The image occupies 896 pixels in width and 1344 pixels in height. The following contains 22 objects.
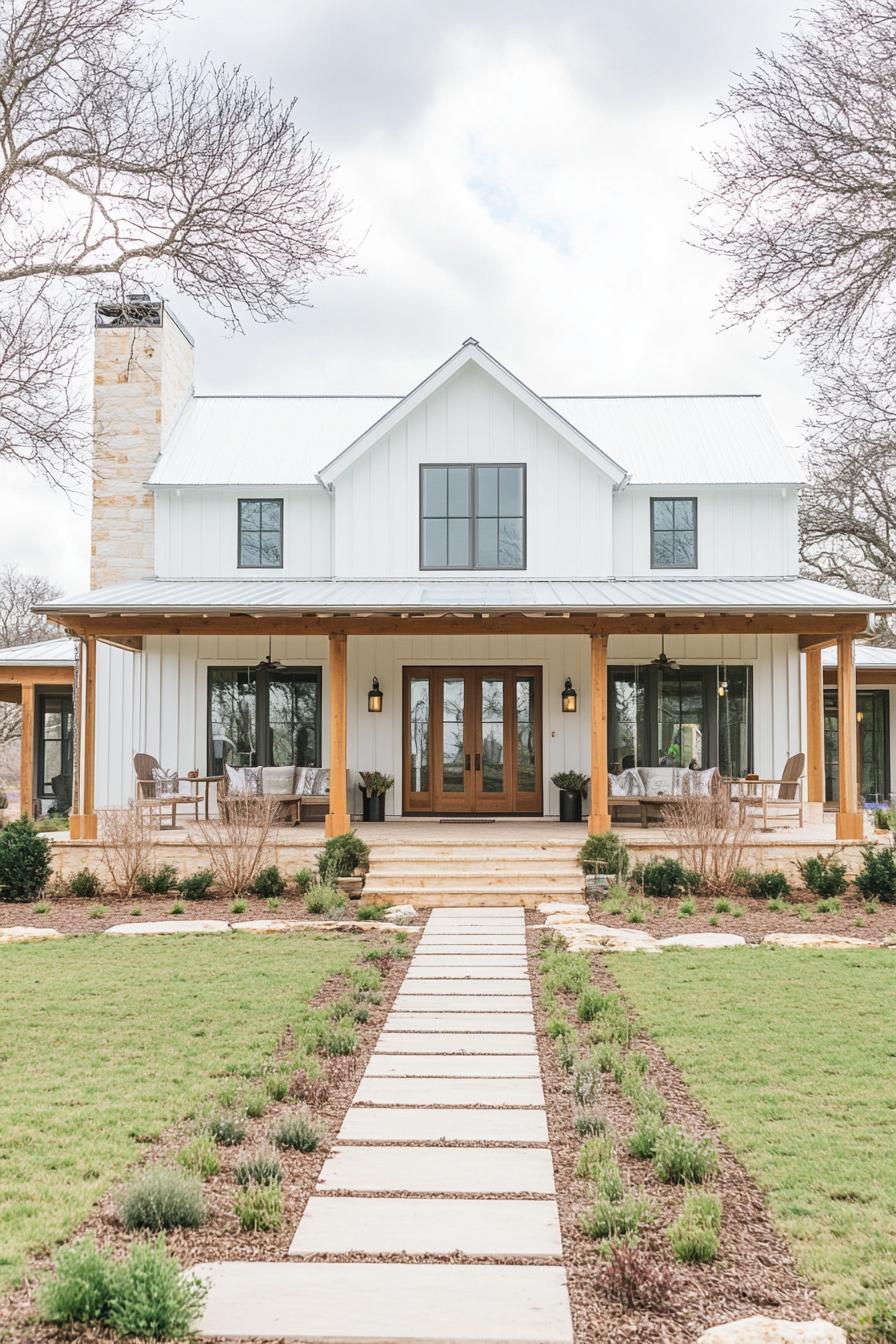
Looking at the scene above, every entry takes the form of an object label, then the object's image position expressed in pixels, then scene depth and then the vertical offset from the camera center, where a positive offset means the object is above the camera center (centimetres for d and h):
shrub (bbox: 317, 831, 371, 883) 1170 -125
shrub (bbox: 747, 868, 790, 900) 1154 -155
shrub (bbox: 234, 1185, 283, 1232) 372 -158
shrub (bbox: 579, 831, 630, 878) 1200 -127
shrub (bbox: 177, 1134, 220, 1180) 419 -158
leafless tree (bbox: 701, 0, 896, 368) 767 +393
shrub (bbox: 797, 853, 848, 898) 1161 -146
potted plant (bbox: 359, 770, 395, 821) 1564 -79
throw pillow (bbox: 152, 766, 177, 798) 1482 -60
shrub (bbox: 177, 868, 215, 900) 1164 -151
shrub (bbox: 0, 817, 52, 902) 1169 -130
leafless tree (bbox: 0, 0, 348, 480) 973 +507
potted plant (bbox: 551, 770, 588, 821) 1548 -76
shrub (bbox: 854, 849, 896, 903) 1130 -143
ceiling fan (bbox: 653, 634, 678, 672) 1532 +101
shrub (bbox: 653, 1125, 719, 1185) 418 -159
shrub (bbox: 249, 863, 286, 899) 1178 -152
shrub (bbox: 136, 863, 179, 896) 1203 -153
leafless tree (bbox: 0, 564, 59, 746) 4119 +507
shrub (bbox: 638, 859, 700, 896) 1162 -148
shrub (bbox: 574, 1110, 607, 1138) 473 -163
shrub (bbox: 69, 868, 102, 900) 1196 -157
